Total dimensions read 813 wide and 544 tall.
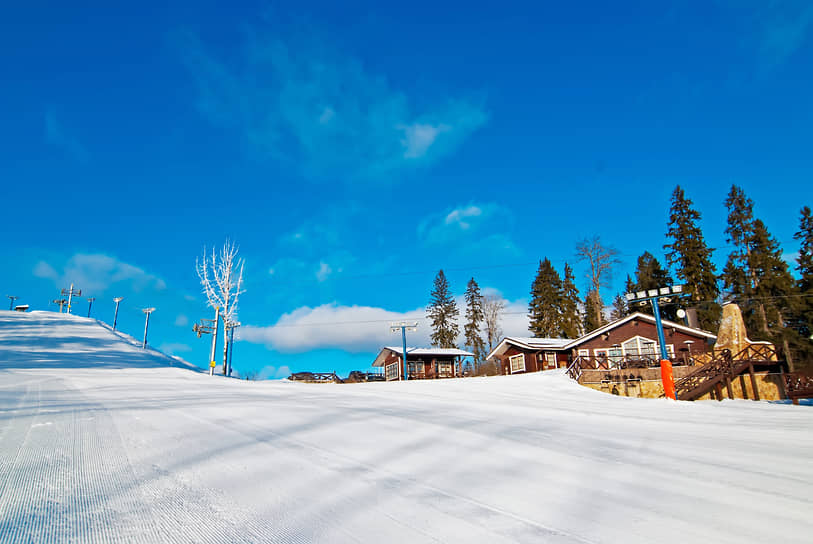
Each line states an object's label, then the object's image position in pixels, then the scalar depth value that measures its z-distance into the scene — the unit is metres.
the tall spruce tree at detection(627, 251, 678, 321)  43.56
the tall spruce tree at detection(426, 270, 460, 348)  65.69
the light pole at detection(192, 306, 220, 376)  32.02
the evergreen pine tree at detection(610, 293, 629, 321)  65.19
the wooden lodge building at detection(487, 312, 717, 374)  32.66
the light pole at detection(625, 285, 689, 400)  16.27
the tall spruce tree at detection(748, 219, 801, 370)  36.75
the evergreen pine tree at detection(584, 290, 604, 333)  44.34
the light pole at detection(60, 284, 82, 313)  74.88
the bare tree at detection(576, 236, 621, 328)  43.53
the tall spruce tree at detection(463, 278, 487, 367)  62.42
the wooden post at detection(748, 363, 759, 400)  22.77
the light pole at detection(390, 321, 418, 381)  38.91
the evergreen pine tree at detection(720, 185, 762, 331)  39.66
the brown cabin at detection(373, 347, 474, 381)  49.22
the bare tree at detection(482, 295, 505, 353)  60.86
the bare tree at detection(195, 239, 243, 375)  35.00
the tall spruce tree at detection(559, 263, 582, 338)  58.50
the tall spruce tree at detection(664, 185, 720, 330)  40.97
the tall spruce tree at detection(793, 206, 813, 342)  37.22
